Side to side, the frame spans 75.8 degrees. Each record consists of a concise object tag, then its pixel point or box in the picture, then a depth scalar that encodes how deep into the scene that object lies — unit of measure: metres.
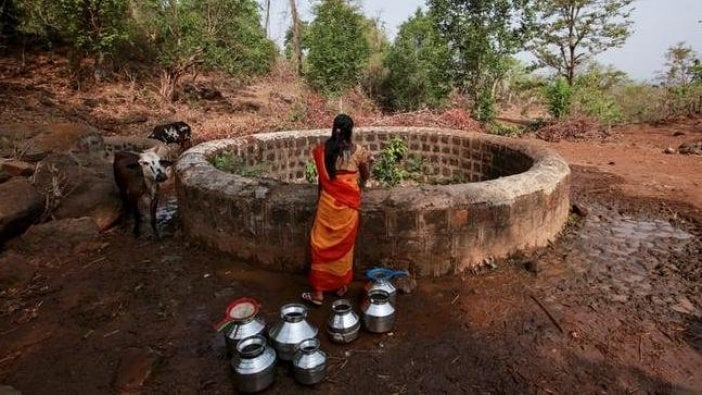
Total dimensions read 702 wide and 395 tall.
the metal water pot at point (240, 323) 2.94
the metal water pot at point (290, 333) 2.94
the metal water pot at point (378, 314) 3.28
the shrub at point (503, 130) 11.87
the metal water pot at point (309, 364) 2.78
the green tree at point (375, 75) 17.67
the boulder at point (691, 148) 9.25
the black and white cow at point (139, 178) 5.12
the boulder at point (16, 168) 5.08
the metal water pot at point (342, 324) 3.19
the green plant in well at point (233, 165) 5.76
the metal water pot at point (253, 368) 2.68
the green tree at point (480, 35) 14.02
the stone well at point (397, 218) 3.99
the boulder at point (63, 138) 6.02
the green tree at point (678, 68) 15.84
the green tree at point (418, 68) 15.08
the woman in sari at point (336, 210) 3.53
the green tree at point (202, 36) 13.17
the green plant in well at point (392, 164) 7.33
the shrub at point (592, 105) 12.74
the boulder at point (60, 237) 4.59
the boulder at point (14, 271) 4.06
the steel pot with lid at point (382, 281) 3.45
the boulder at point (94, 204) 5.23
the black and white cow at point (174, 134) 8.48
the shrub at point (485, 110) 12.66
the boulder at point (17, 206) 4.50
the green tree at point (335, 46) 14.41
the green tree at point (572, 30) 14.88
